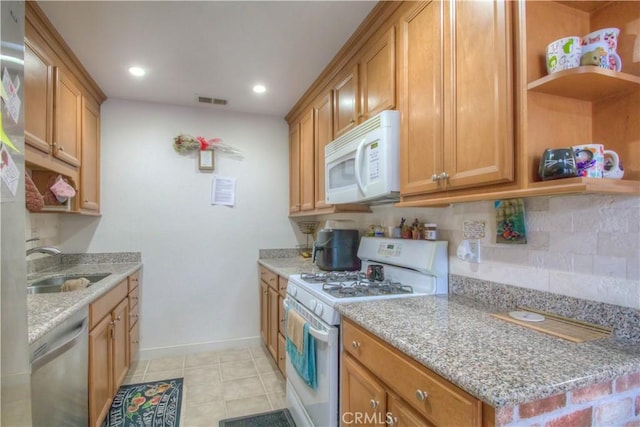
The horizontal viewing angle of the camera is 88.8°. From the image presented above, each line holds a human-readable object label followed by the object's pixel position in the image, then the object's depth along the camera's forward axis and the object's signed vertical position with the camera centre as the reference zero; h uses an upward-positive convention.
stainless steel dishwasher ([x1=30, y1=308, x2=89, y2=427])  1.20 -0.65
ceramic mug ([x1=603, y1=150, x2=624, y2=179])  0.97 +0.16
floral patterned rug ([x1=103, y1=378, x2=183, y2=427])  2.10 -1.29
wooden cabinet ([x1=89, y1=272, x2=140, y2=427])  1.79 -0.80
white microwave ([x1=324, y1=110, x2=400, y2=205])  1.68 +0.34
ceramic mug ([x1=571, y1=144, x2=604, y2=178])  0.93 +0.17
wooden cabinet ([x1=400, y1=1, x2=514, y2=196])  1.10 +0.49
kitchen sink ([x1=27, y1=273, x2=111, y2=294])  2.10 -0.42
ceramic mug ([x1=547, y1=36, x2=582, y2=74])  0.96 +0.50
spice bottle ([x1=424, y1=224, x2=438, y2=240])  1.78 -0.06
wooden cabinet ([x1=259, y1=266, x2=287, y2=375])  2.56 -0.81
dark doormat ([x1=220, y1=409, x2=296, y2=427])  2.09 -1.30
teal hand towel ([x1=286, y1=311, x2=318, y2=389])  1.68 -0.73
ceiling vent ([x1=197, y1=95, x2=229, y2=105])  3.03 +1.14
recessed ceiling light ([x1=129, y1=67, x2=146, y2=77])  2.46 +1.14
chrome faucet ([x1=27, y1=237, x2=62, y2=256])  1.92 -0.17
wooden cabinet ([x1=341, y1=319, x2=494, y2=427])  0.81 -0.52
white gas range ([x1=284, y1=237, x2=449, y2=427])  1.52 -0.37
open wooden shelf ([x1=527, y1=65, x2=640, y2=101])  0.93 +0.41
